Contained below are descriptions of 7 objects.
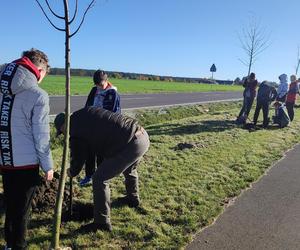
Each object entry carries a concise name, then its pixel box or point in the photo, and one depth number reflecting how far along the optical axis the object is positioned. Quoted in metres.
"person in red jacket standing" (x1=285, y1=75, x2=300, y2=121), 9.93
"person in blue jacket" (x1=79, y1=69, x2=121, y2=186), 4.11
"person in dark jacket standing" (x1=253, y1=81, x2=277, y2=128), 9.01
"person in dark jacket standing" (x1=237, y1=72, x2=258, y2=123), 9.35
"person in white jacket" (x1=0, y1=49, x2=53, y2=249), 2.28
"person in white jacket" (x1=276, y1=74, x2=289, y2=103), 10.01
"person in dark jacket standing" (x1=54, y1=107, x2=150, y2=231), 2.90
